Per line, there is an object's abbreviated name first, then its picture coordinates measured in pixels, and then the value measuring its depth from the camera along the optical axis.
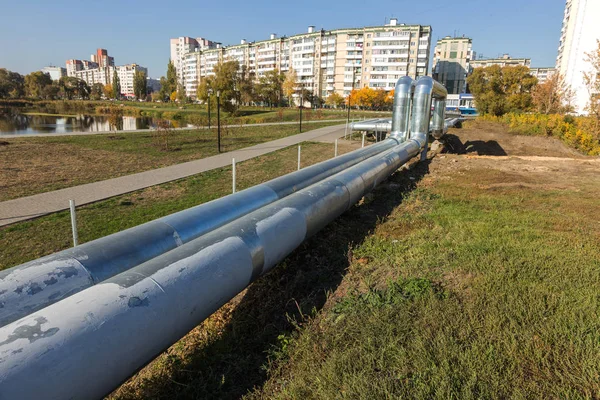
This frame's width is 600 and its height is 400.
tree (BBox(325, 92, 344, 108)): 80.19
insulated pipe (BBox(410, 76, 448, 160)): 14.93
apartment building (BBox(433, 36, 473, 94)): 97.31
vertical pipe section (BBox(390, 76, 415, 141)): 15.48
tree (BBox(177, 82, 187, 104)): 93.50
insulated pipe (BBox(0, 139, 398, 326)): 2.84
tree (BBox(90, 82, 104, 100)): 120.04
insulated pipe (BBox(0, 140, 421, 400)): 1.97
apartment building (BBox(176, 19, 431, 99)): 84.44
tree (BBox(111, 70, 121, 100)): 113.02
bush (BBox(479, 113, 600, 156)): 21.92
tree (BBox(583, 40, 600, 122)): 21.83
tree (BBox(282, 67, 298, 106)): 82.25
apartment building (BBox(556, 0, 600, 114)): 59.53
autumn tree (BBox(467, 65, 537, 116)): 42.97
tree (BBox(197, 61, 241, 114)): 52.50
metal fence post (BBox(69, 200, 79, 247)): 5.31
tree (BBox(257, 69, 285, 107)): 74.31
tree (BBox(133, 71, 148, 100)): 109.44
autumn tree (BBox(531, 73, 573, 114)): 37.41
